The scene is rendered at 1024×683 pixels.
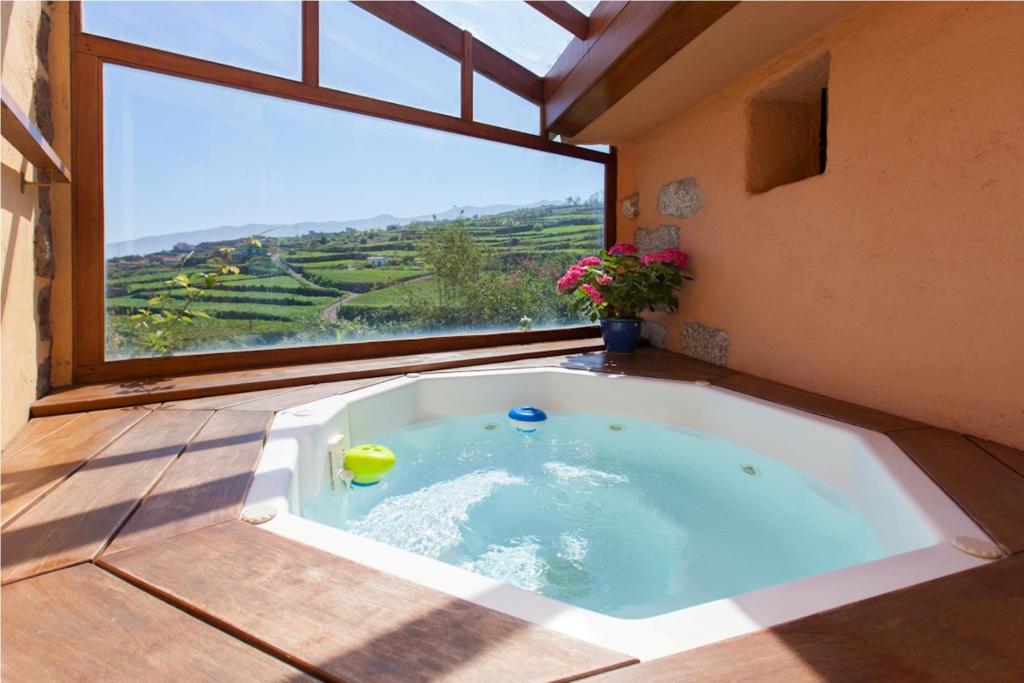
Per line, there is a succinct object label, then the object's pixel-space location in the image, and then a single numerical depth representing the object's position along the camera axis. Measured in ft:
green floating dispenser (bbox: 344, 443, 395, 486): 5.37
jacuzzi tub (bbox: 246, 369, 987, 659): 2.24
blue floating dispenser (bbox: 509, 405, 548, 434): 7.13
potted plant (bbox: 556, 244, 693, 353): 9.13
